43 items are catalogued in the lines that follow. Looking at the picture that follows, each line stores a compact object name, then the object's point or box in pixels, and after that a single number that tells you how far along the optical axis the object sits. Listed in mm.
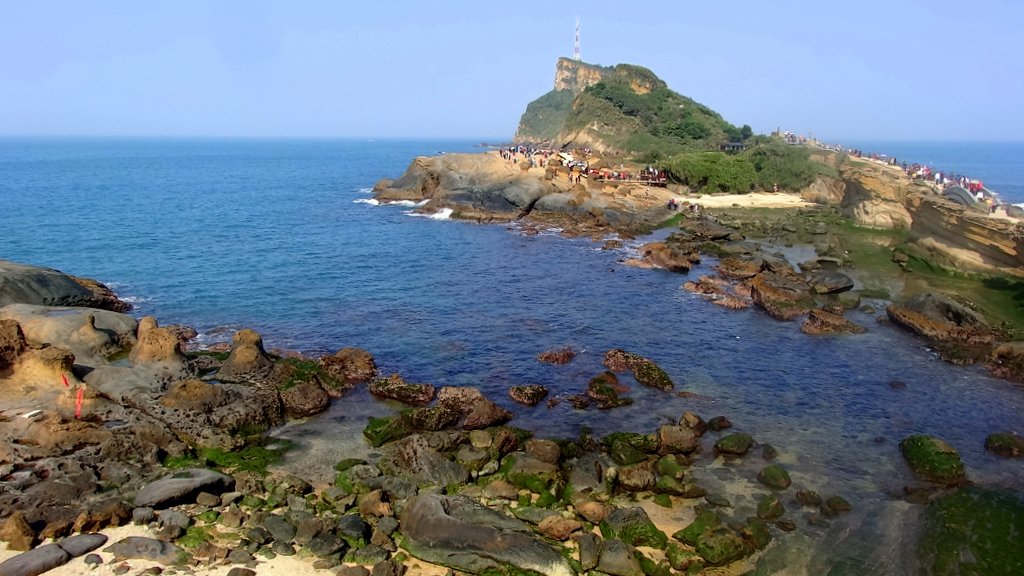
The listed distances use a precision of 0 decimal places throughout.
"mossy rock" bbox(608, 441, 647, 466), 21812
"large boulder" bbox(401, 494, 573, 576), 16266
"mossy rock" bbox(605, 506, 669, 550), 17438
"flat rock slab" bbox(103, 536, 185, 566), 15959
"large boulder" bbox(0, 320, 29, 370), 24125
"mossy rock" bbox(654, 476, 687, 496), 20031
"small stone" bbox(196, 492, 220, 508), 18531
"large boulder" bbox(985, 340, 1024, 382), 29109
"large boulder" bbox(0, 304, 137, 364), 27062
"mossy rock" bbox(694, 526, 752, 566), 16734
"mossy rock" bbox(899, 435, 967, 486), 21109
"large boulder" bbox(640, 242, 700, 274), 47531
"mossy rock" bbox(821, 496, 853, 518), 19078
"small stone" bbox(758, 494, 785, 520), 18844
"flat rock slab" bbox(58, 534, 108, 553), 16016
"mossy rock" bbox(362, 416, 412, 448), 23141
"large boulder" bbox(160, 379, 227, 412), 23938
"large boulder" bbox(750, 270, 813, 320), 37816
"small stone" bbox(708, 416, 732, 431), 24391
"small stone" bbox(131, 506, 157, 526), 17484
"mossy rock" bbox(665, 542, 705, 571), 16578
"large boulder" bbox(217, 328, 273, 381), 27188
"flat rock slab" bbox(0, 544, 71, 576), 14961
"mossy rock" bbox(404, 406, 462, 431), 24062
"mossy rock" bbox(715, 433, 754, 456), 22578
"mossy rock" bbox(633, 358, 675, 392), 28125
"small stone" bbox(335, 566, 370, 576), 15750
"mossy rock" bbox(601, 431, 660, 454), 22797
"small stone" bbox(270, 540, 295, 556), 16625
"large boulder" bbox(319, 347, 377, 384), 28375
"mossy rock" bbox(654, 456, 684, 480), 20875
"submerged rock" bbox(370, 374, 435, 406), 26438
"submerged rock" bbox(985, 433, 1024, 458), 22672
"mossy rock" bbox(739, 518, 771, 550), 17531
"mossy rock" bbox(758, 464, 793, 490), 20484
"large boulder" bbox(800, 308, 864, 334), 34938
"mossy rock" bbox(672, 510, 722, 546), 17453
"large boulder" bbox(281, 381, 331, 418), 25188
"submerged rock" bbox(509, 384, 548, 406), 26514
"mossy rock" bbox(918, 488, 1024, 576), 16641
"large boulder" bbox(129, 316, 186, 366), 26844
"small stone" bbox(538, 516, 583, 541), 17609
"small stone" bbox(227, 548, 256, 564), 16062
